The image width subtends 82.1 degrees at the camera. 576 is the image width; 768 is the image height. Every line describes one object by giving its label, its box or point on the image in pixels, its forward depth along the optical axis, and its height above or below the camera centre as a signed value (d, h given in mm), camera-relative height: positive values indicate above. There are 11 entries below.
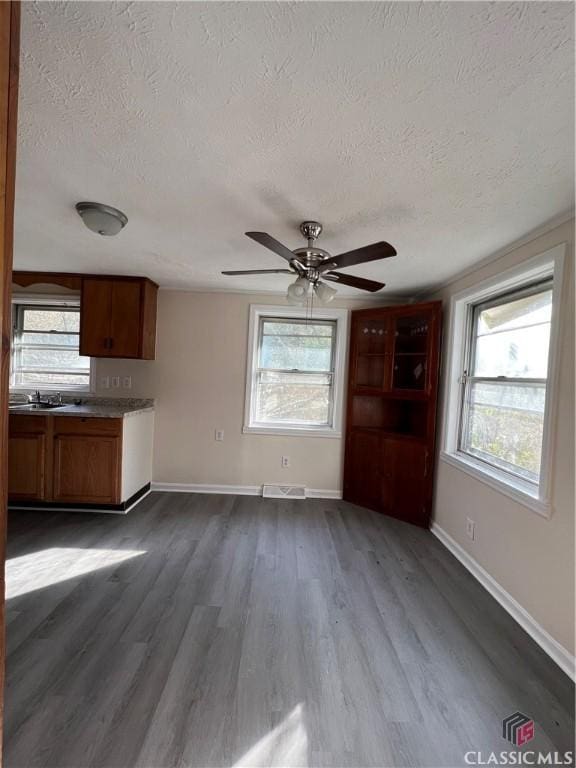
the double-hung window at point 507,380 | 1949 +56
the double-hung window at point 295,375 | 3785 +38
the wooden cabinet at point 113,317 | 3354 +533
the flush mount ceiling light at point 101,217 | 1884 +878
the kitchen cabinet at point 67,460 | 3041 -862
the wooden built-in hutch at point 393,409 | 3117 -291
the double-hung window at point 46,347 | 3686 +207
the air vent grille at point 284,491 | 3750 -1294
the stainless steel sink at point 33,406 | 3104 -409
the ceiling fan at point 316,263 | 1658 +656
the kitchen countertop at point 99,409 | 3016 -398
